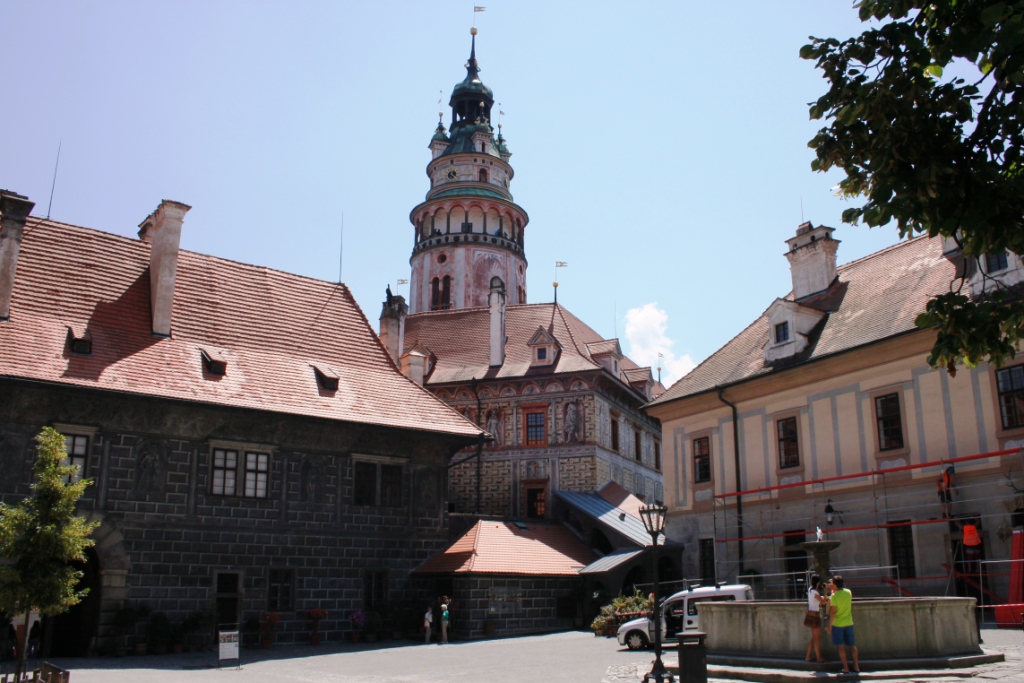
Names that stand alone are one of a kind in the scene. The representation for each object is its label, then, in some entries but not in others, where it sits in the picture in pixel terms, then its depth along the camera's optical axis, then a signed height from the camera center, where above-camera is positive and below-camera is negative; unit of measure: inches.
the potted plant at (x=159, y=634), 852.6 -56.1
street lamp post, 496.1 -20.4
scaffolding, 745.0 +36.6
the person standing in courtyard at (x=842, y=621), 492.7 -25.8
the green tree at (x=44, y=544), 569.0 +14.6
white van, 736.3 -34.3
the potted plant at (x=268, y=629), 916.0 -55.7
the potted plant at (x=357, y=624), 979.9 -54.5
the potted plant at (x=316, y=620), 952.9 -49.3
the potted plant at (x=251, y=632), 911.0 -58.0
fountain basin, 520.4 -32.4
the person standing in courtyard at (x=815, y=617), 515.2 -25.1
